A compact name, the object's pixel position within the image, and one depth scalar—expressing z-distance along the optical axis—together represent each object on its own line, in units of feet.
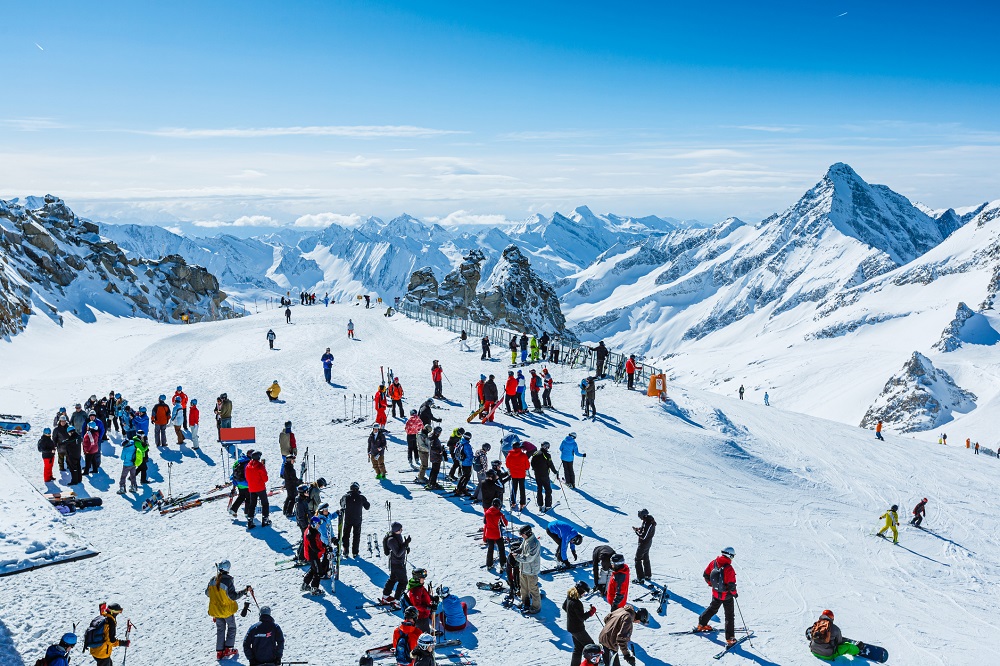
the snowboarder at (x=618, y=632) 31.83
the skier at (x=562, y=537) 46.03
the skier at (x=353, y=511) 45.14
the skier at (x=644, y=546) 43.70
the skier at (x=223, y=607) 35.88
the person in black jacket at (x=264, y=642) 32.07
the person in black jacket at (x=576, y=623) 34.06
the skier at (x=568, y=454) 60.49
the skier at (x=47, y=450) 59.98
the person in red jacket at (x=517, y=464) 53.93
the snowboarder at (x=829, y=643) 38.34
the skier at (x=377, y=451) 60.49
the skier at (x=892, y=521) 67.05
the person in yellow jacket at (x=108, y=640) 33.37
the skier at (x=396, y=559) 40.14
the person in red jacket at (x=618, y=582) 37.81
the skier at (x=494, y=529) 44.01
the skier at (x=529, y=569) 39.03
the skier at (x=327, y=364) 102.68
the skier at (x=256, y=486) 49.73
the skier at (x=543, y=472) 54.08
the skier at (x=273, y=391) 92.32
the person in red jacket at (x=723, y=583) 38.06
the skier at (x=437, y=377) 92.07
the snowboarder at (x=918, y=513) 76.13
